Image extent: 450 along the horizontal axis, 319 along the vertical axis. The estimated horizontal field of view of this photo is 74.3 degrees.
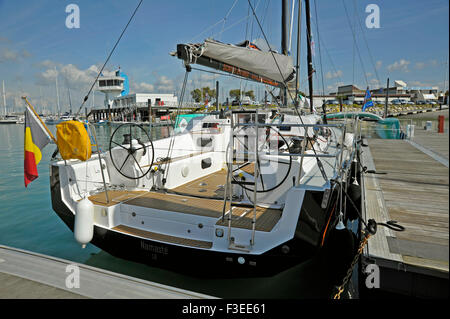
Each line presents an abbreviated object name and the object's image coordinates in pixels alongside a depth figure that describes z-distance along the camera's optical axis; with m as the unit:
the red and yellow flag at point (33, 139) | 4.48
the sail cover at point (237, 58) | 4.64
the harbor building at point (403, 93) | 71.00
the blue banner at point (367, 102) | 15.13
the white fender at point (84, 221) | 4.20
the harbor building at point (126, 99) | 59.97
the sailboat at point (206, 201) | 3.68
